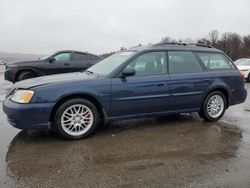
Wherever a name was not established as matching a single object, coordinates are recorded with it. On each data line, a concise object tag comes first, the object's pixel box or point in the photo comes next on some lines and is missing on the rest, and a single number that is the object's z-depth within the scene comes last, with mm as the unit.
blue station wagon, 3232
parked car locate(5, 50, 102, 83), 7491
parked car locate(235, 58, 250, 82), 10955
